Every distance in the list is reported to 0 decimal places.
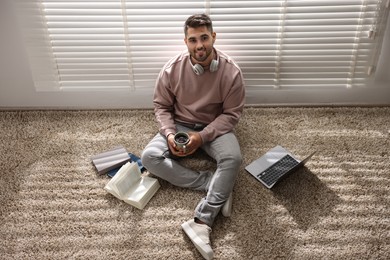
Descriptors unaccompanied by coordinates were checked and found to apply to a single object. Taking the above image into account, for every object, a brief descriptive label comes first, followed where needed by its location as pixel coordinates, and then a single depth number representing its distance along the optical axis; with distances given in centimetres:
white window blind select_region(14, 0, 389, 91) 192
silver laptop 175
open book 167
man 169
